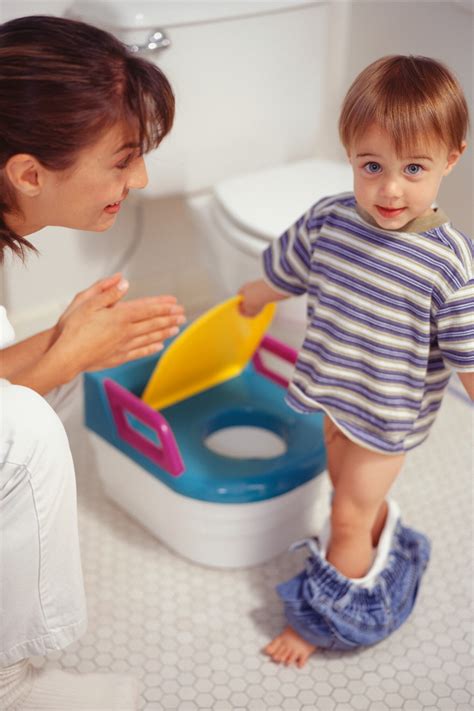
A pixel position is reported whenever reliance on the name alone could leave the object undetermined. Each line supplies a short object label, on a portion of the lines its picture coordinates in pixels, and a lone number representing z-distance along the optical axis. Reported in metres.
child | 0.87
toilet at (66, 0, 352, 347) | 1.43
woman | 0.82
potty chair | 1.18
